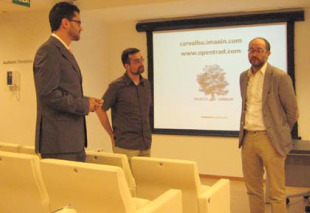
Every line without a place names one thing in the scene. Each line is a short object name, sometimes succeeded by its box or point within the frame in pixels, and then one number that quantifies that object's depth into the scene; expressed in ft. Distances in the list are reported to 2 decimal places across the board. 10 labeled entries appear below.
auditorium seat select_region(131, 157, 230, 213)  6.48
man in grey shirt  9.95
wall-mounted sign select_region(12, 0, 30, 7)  14.85
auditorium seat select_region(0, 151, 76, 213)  6.04
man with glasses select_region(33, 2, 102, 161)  6.75
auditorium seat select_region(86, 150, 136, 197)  7.15
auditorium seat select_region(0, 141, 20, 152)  8.51
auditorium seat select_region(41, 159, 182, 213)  4.96
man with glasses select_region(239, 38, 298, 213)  9.66
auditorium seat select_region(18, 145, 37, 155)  8.22
